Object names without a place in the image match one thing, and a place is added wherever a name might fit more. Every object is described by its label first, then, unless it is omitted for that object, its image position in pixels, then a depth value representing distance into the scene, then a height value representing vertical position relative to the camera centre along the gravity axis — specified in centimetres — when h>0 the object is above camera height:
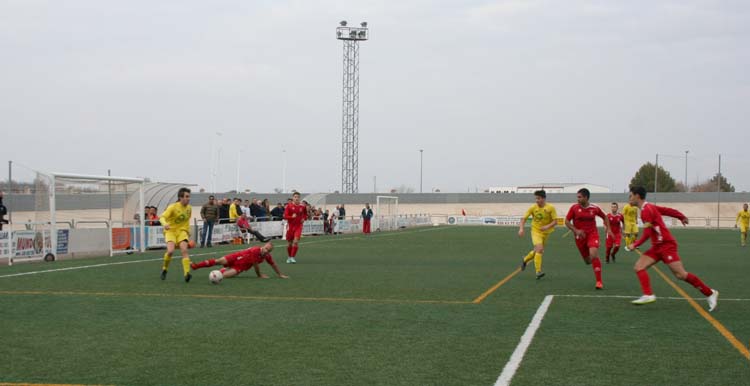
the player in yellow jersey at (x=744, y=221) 3358 -77
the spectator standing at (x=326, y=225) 4310 -147
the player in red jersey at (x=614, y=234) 2166 -90
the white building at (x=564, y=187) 12394 +237
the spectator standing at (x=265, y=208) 3566 -47
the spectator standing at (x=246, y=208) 3359 -45
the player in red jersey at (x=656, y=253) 1059 -70
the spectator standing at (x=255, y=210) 3491 -55
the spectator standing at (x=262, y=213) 3515 -69
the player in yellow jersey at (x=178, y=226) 1445 -56
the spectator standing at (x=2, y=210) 2095 -43
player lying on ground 1462 -120
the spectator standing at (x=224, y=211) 3244 -57
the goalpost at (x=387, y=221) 5184 -154
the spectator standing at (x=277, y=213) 3722 -73
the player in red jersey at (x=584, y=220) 1481 -36
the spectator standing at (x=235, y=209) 2688 -42
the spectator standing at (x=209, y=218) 2797 -76
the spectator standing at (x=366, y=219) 4500 -116
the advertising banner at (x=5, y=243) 1995 -124
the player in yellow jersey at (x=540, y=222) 1545 -42
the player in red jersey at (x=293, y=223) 2009 -65
